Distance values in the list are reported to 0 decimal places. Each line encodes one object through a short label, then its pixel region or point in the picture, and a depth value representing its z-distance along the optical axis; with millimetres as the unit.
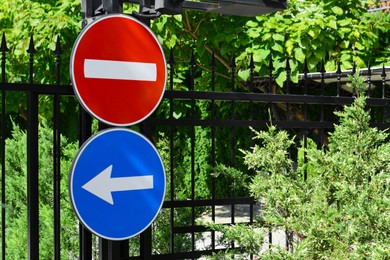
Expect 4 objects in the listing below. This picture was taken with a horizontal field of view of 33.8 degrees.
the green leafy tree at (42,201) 5293
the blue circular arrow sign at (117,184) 2818
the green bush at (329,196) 3240
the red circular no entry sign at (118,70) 2844
